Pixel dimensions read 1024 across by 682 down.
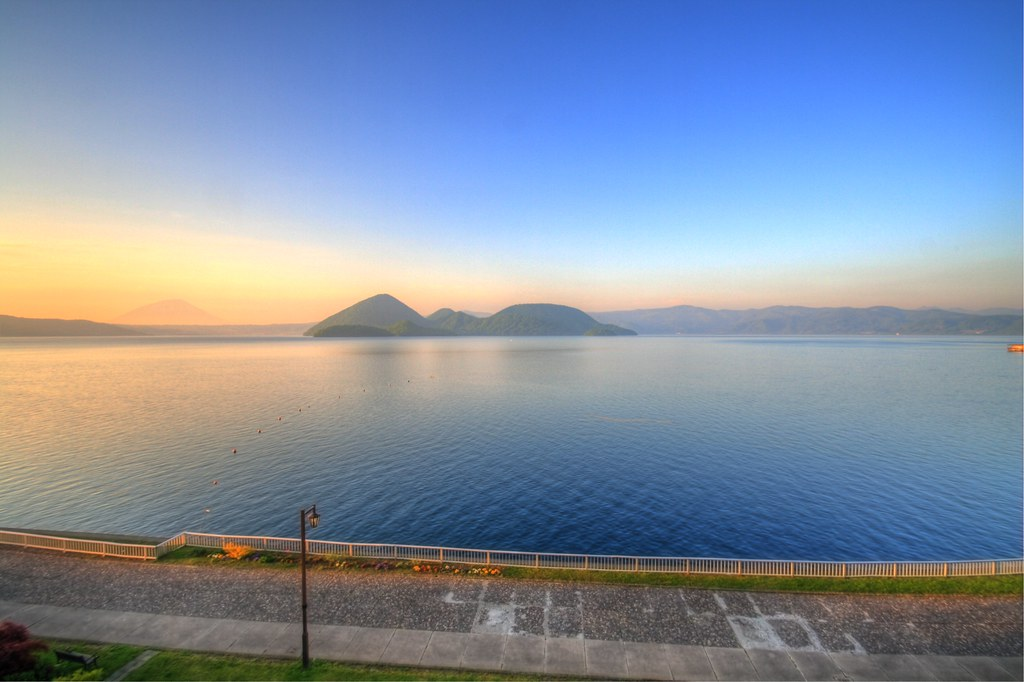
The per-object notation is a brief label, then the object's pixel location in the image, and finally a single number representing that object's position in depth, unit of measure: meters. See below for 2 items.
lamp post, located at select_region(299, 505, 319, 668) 18.80
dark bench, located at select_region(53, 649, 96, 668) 18.58
